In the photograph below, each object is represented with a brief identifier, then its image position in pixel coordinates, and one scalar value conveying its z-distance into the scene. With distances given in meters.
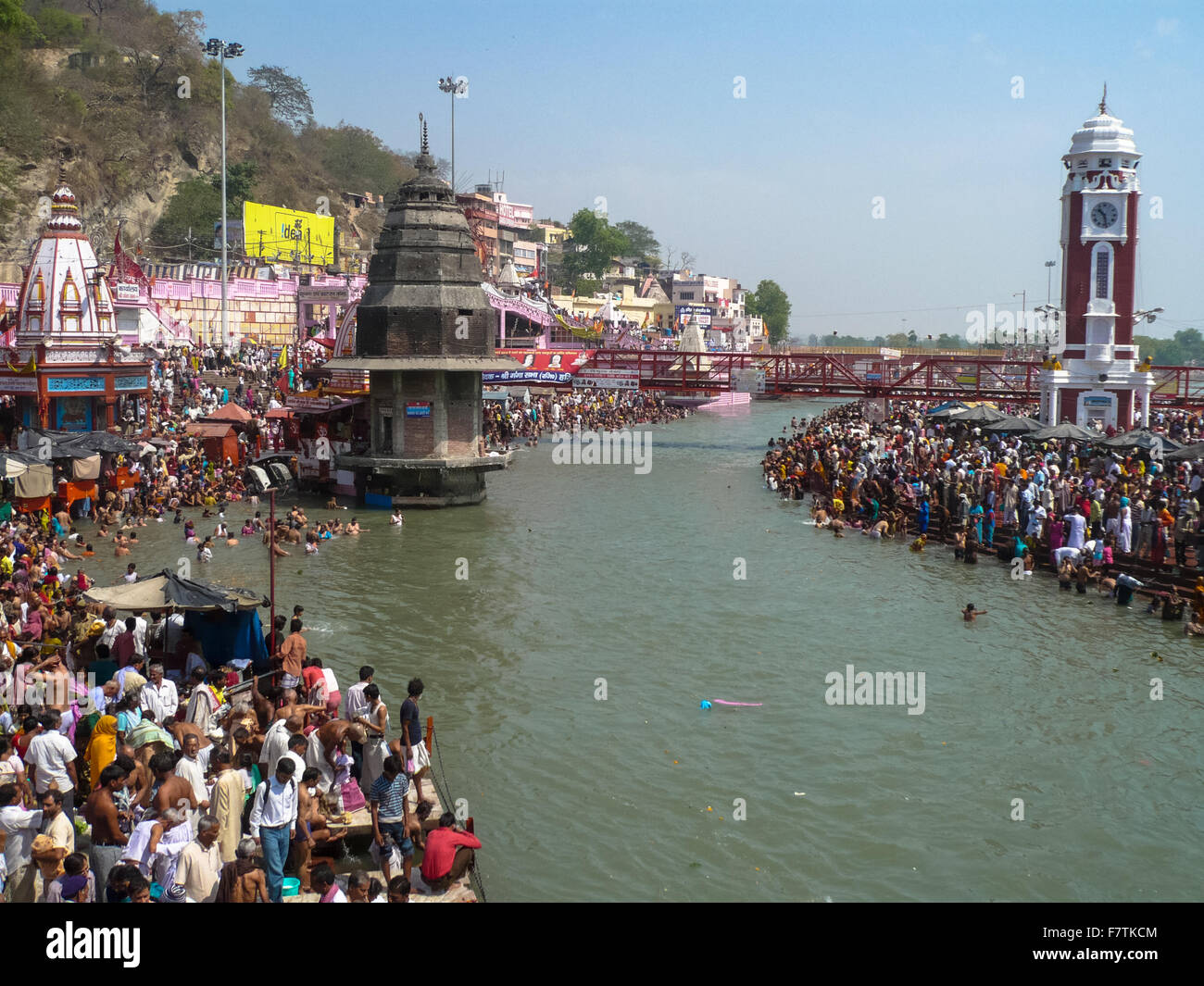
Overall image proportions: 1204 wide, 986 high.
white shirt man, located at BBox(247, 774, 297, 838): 9.34
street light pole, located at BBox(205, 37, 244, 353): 50.66
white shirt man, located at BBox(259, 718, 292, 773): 10.65
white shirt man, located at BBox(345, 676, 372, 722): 12.00
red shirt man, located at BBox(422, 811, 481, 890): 9.19
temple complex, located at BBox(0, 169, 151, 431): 30.66
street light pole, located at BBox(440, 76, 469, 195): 62.28
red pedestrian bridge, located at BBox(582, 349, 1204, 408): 46.28
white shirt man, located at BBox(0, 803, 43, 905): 8.79
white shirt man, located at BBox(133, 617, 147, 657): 14.51
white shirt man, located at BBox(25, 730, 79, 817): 10.05
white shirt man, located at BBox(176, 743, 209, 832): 9.76
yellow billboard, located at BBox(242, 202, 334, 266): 67.31
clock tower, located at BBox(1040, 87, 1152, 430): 35.72
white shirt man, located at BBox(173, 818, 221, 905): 8.55
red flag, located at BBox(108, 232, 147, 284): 41.38
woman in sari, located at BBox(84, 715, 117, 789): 10.63
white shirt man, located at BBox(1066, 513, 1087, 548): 22.92
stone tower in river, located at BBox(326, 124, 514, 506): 30.59
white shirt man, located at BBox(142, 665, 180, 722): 11.91
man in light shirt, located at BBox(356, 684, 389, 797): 11.02
